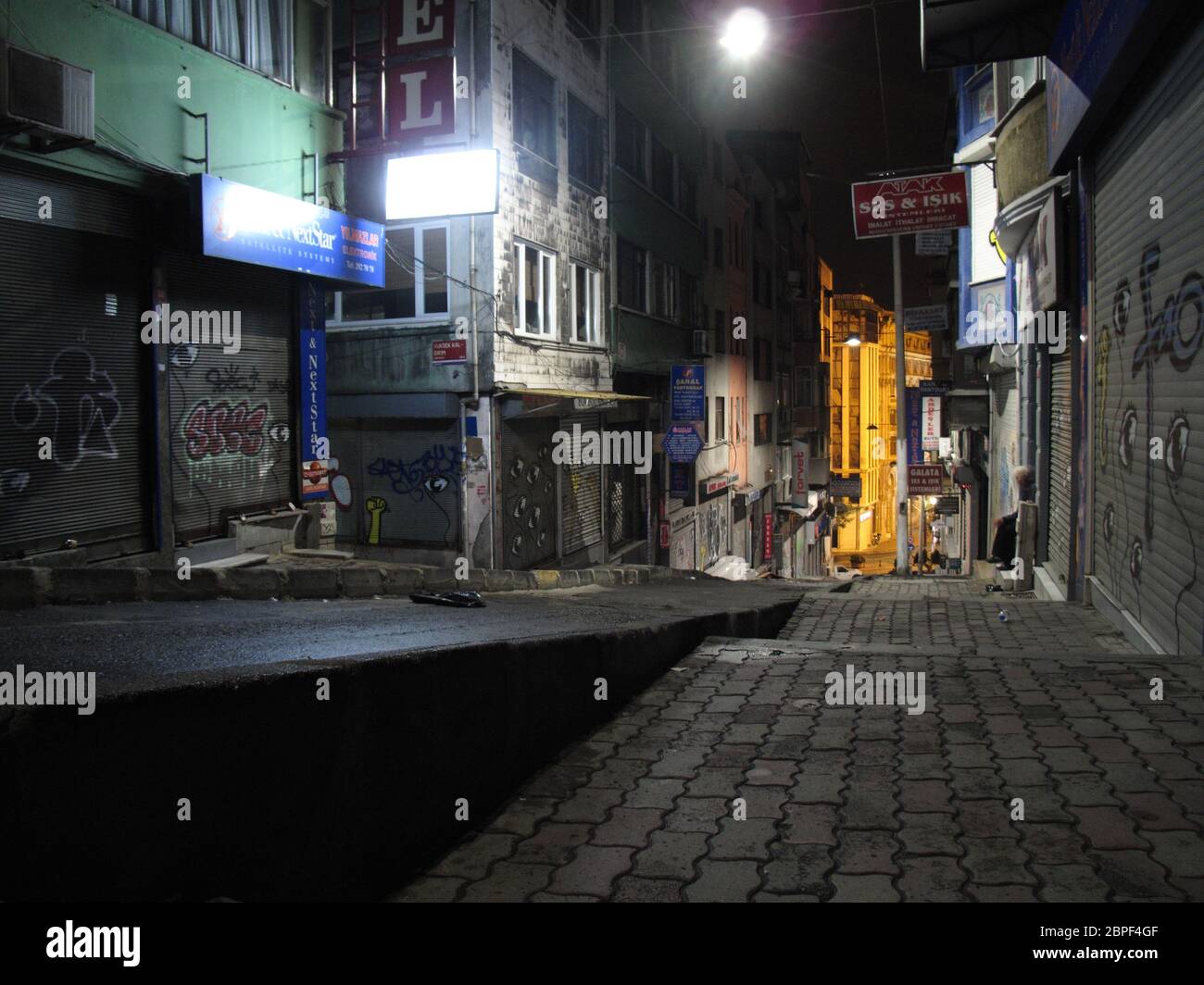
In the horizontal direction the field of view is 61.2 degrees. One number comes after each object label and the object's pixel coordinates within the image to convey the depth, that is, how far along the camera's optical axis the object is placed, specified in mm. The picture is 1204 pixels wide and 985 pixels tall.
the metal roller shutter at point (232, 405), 12281
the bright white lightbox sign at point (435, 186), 15680
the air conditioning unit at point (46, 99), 9008
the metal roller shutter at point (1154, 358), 6756
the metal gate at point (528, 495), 18594
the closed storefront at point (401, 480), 18203
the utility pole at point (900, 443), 25234
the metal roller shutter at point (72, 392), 9984
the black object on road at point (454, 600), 8406
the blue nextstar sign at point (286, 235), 11719
